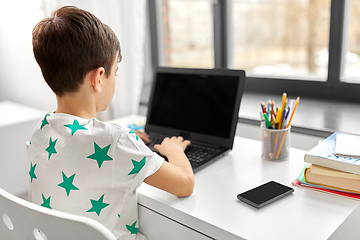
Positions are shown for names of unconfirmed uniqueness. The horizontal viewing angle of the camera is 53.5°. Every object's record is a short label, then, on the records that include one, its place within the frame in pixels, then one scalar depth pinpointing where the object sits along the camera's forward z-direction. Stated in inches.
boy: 29.2
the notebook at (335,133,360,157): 33.0
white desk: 27.1
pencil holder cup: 39.9
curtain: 67.4
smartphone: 30.6
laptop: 42.9
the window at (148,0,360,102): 61.2
